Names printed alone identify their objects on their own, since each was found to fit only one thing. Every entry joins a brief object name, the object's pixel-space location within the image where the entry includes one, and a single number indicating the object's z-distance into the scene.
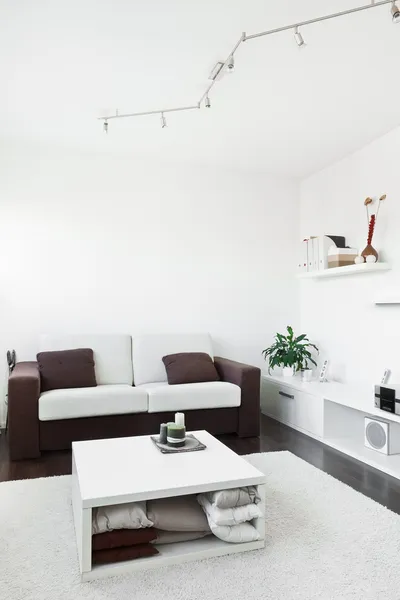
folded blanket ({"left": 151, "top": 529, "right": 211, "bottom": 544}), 2.24
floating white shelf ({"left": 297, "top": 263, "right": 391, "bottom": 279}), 4.08
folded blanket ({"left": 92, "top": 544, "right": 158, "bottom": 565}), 2.08
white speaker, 3.62
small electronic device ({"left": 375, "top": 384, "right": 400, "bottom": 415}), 3.42
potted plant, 4.82
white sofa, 3.65
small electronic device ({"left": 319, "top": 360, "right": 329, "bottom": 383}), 4.73
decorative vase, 4.17
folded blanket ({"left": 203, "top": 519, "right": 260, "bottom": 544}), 2.21
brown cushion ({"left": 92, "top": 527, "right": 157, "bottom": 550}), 2.09
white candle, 2.79
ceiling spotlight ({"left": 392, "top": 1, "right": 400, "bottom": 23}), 2.23
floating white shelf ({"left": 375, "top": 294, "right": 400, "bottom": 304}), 3.91
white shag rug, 1.91
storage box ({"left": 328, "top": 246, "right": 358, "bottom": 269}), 4.56
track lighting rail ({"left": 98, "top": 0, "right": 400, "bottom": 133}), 2.29
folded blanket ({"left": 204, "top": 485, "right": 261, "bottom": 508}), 2.23
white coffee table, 2.04
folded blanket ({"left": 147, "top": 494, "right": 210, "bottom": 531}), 2.24
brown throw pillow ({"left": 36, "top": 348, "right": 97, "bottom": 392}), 4.04
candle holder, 2.72
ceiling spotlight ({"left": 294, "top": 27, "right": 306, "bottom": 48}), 2.48
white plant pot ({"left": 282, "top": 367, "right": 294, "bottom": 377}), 5.03
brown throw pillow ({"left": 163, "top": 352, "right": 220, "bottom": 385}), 4.34
